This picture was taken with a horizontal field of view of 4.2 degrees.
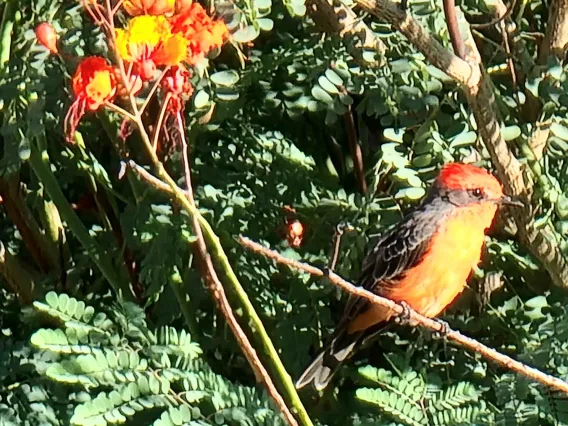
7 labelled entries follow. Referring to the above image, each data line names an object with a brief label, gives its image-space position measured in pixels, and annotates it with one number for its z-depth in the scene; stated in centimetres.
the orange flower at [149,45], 315
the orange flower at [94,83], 314
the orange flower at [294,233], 331
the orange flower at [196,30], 316
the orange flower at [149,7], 315
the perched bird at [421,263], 330
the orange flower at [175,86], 315
